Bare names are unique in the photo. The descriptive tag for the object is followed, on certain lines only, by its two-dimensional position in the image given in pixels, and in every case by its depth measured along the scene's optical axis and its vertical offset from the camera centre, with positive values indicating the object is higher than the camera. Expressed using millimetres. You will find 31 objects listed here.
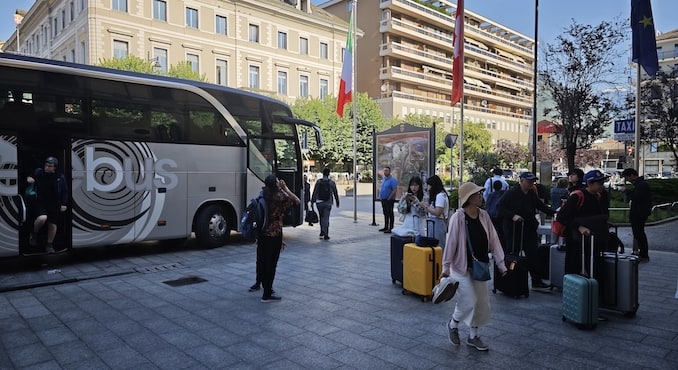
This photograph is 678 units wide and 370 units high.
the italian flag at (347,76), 17422 +3503
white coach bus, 8820 +456
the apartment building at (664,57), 78188 +18751
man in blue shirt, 14328 -691
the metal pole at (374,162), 15227 +286
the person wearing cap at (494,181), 11030 -257
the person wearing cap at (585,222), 5934 -646
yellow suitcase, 6715 -1399
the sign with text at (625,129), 10898 +951
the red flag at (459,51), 14711 +3675
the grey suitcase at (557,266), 7202 -1434
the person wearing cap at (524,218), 7352 -728
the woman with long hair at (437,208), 7926 -613
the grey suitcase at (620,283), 5895 -1403
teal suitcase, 5500 -1522
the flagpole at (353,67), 17312 +3831
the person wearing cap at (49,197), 8883 -481
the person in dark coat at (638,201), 9172 -590
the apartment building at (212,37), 39062 +12467
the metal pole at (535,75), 20522 +4336
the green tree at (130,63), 35156 +8031
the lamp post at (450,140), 16219 +1052
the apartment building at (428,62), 62719 +15728
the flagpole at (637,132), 10250 +827
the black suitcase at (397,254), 7449 -1311
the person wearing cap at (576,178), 9022 -139
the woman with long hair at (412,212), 7922 -685
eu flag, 10586 +2962
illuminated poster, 13594 +551
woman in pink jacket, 4945 -897
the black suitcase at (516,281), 6891 -1609
